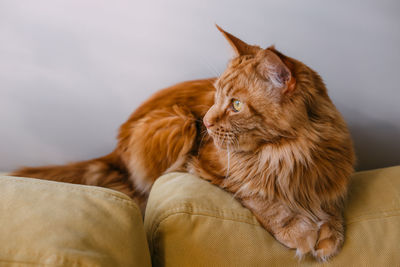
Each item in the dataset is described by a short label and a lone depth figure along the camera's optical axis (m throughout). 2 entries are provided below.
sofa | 0.67
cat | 1.02
